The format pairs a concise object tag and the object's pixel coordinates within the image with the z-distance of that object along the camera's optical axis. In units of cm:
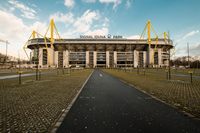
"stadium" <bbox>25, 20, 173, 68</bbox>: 13475
